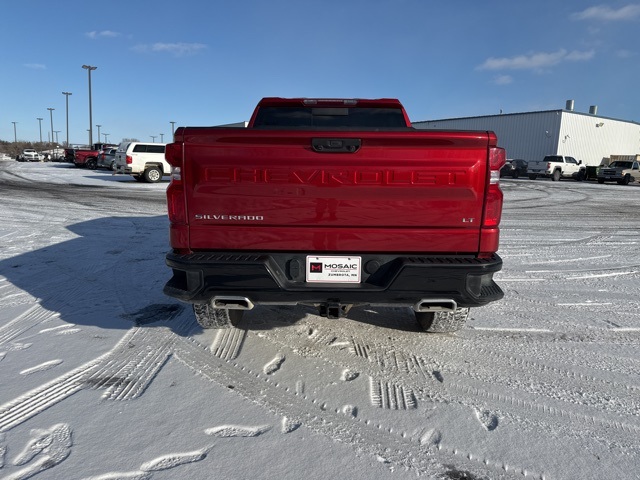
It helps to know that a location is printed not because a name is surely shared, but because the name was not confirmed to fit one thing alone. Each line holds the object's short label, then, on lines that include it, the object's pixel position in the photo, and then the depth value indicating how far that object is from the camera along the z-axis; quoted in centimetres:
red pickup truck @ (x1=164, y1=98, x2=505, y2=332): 258
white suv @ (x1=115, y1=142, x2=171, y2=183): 1876
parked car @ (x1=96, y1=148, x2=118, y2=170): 2659
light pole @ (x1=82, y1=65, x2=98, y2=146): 4278
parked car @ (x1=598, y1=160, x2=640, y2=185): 2848
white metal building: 3984
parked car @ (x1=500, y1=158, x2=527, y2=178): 3266
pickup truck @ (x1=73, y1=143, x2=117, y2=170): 3141
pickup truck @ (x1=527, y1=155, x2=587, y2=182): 3089
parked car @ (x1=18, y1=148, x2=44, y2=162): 5334
